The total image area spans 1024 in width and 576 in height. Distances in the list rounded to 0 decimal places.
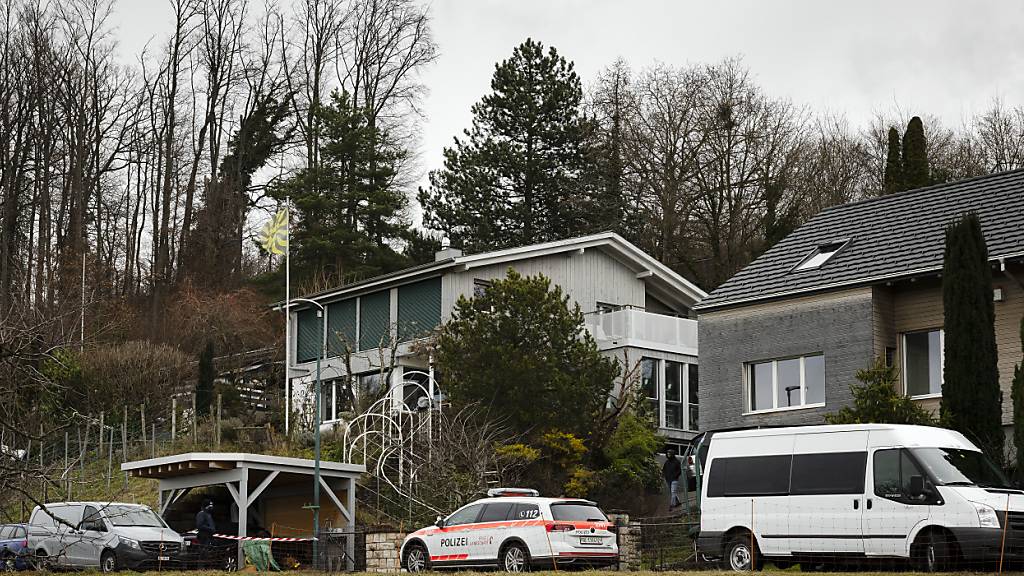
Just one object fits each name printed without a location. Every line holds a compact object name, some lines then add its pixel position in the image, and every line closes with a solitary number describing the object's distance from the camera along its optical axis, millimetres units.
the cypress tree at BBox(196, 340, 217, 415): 48625
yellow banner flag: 48719
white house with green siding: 43875
